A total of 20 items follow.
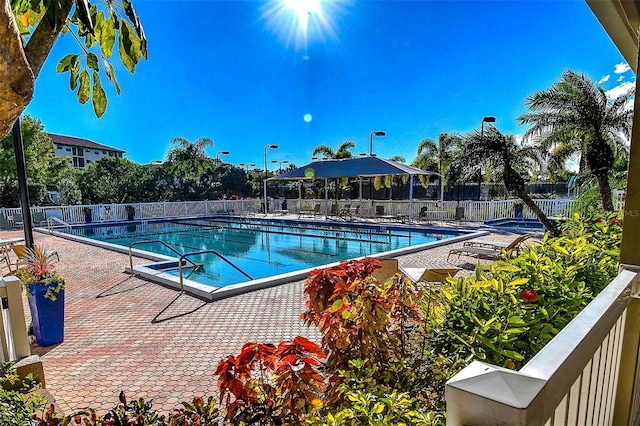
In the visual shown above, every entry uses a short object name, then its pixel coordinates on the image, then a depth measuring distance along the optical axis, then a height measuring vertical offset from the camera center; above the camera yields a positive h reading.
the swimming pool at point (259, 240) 10.56 -2.21
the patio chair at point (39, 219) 18.55 -1.25
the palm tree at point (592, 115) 9.67 +2.20
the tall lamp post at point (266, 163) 24.92 +2.64
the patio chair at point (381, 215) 19.25 -1.50
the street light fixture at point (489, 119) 17.04 +3.58
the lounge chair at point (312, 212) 22.52 -1.42
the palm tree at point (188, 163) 30.61 +2.81
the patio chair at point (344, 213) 20.88 -1.40
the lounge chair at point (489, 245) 8.80 -1.63
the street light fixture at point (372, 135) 23.05 +3.86
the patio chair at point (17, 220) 18.28 -1.30
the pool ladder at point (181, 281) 6.43 -1.73
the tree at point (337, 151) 30.48 +3.69
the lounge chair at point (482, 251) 8.46 -1.68
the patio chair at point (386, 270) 5.38 -1.30
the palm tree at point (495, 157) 11.43 +1.07
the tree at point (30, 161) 21.59 +2.39
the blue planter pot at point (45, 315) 4.22 -1.53
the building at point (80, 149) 59.22 +8.79
